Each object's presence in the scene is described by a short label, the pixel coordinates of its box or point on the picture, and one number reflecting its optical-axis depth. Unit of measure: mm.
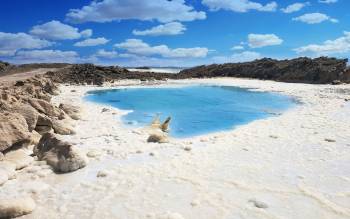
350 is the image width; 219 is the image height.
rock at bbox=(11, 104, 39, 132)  10367
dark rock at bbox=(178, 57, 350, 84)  39469
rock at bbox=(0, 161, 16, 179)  7633
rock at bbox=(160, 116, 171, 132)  13806
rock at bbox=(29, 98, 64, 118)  13500
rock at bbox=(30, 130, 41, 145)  9961
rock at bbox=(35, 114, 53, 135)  11242
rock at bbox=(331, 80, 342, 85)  36719
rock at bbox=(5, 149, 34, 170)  8318
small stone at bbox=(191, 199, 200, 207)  6293
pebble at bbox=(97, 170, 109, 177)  7773
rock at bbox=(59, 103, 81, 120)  15469
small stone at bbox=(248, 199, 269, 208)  6180
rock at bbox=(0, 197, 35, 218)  5879
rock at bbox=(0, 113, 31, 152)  8727
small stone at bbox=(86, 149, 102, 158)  9226
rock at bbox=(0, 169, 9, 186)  7248
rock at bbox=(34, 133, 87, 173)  8109
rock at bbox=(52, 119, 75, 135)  11992
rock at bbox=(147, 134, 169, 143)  10821
